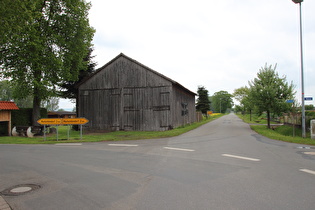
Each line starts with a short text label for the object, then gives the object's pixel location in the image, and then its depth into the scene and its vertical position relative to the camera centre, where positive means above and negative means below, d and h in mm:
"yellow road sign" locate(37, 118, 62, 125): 14125 -639
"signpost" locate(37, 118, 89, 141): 14211 -662
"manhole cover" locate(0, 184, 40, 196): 4484 -1661
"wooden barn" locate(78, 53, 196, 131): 20562 +1214
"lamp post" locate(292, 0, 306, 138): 14643 +1637
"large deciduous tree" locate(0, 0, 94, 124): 17469 +5161
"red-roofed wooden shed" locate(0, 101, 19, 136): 19031 -407
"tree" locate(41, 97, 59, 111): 116238 +2982
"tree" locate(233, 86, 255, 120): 64075 +5012
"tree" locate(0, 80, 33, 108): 72406 +4993
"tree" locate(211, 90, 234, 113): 139000 +6317
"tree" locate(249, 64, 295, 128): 21000 +1668
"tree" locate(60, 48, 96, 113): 25984 +3191
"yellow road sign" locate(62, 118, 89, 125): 14492 -666
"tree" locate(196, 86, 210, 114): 53750 +2198
